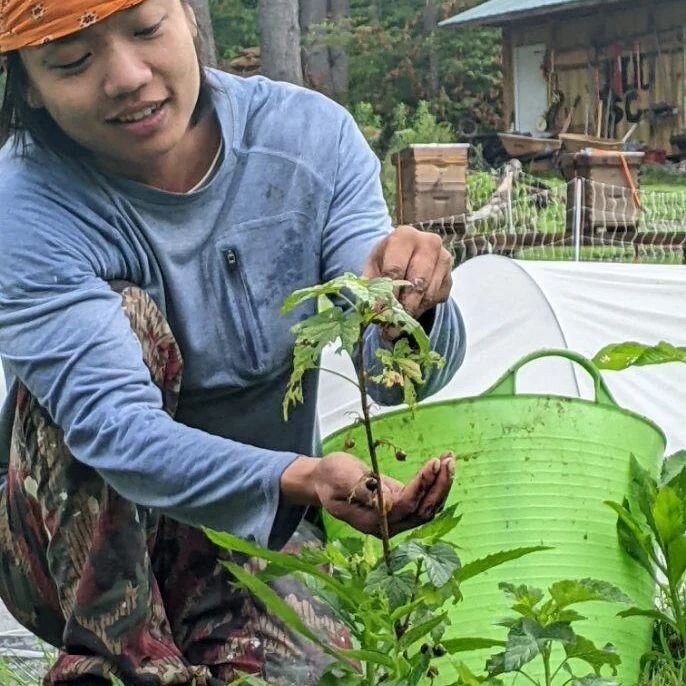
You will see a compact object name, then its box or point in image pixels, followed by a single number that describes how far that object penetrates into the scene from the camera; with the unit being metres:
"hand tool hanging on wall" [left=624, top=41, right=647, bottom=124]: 21.45
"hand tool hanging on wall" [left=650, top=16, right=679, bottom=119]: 20.86
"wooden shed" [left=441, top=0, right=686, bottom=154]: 20.89
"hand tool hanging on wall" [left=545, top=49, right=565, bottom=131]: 22.30
